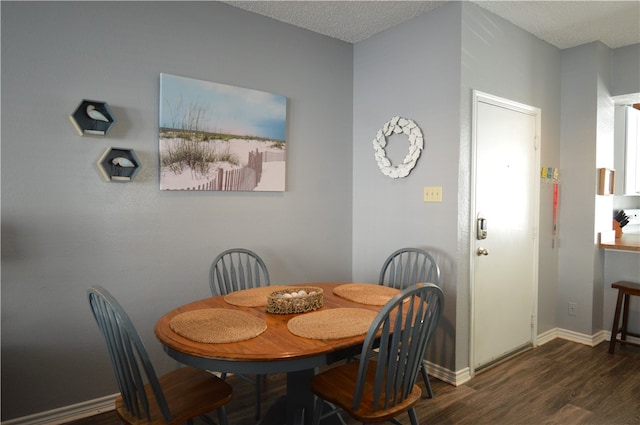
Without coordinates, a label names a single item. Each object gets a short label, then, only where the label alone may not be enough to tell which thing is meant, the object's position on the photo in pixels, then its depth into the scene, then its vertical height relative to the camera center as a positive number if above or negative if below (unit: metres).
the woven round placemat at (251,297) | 2.13 -0.53
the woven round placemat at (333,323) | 1.69 -0.54
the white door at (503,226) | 2.92 -0.19
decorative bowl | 1.96 -0.49
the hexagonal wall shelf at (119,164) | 2.36 +0.20
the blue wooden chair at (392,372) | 1.56 -0.68
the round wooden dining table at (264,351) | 1.50 -0.57
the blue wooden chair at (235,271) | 2.59 -0.48
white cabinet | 3.75 +0.49
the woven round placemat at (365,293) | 2.19 -0.53
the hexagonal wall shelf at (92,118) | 2.26 +0.45
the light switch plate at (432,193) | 2.87 +0.06
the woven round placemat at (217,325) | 1.64 -0.54
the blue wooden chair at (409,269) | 2.70 -0.49
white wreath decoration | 2.99 +0.43
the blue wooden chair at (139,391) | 1.47 -0.75
